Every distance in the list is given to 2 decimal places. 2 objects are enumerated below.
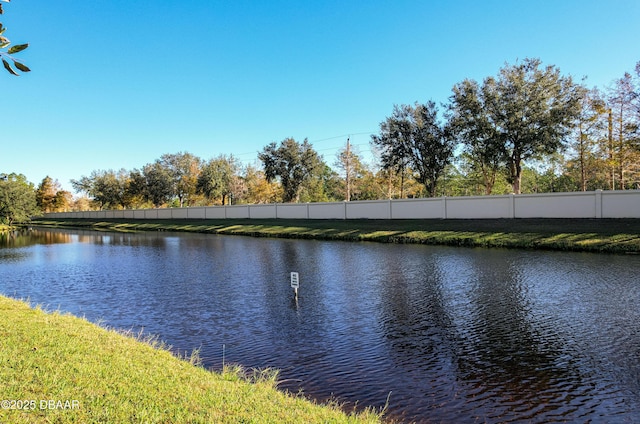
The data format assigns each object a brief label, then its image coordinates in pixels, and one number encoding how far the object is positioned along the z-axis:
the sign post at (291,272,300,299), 11.12
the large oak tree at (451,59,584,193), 33.88
